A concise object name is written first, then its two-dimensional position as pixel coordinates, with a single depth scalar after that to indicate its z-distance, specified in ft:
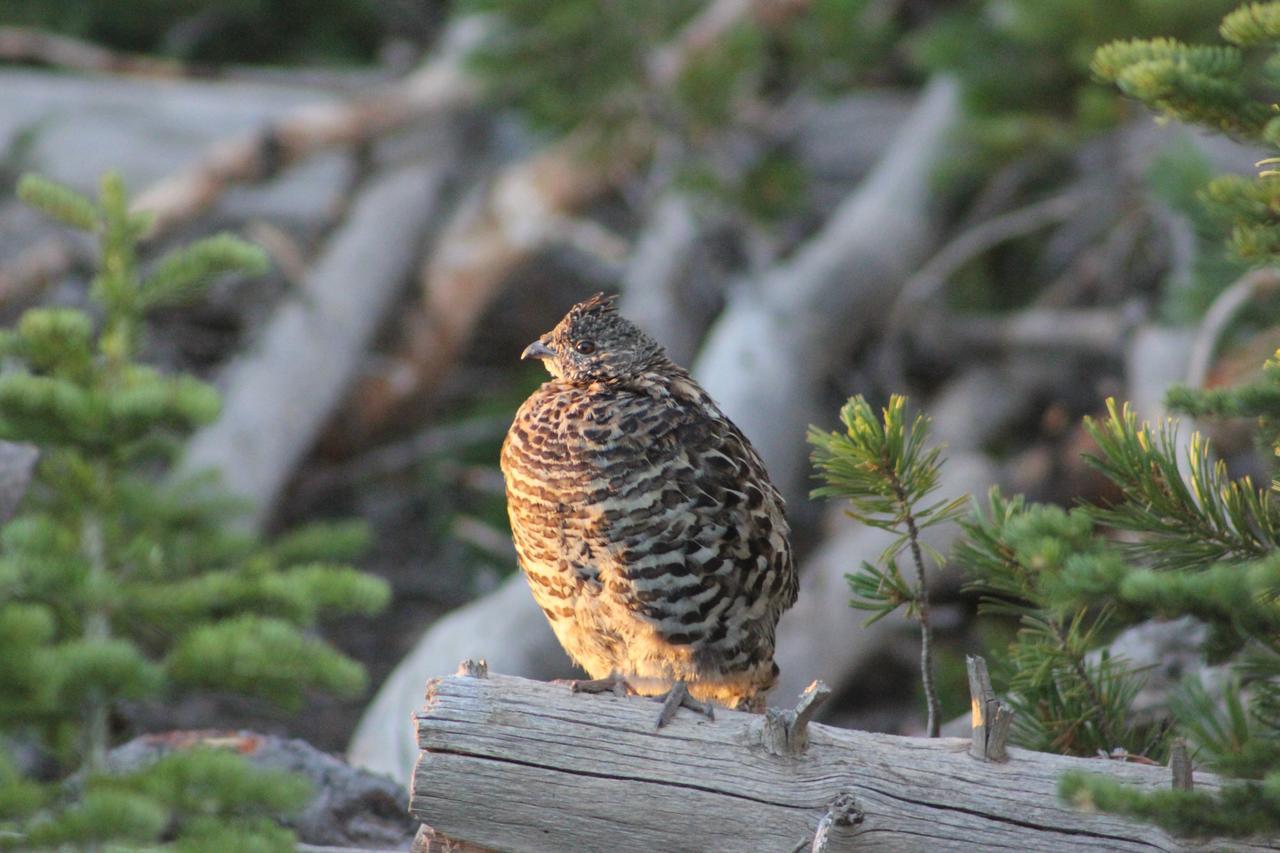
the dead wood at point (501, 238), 51.03
